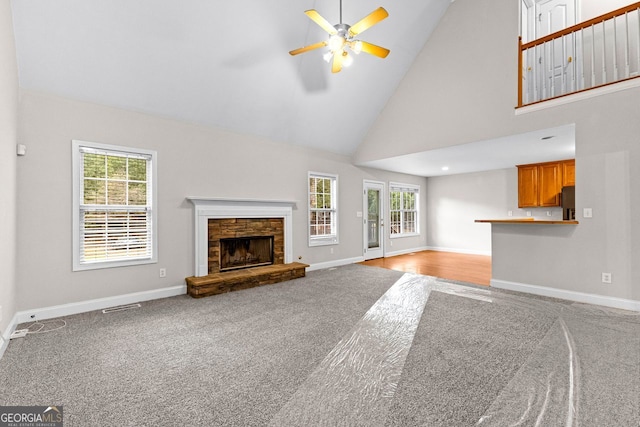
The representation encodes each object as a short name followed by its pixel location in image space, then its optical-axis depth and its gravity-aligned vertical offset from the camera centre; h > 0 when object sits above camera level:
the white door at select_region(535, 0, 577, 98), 4.80 +3.08
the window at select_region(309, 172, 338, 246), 6.16 +0.15
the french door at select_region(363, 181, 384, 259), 7.24 -0.09
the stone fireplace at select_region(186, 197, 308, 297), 4.43 -0.51
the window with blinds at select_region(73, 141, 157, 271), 3.55 +0.14
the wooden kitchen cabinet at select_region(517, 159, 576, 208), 6.36 +0.77
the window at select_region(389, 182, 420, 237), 8.23 +0.20
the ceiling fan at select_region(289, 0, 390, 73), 3.04 +2.02
